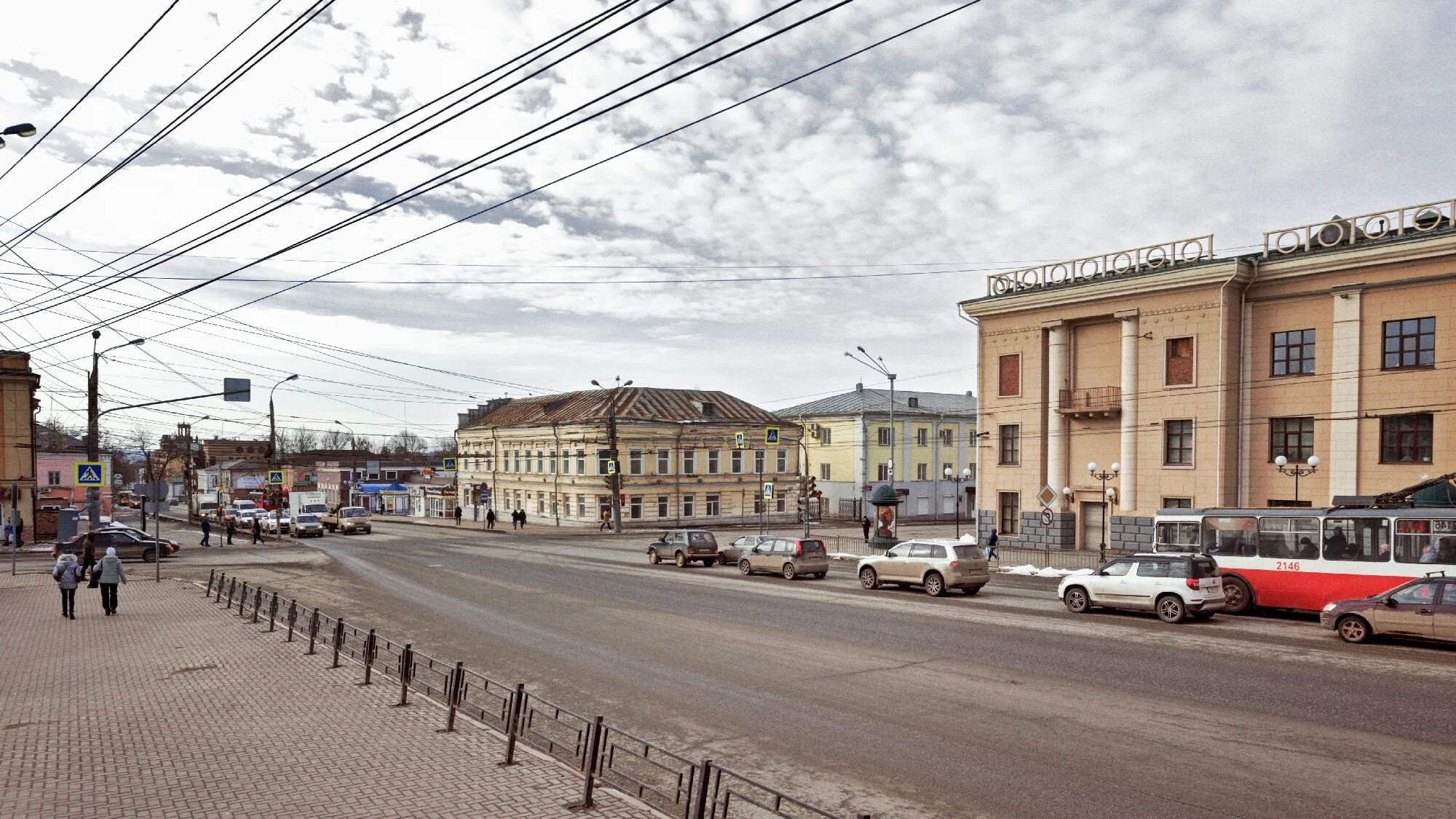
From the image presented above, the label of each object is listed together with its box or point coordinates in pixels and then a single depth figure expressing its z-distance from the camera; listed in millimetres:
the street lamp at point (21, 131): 13442
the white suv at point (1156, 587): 19578
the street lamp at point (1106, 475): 34750
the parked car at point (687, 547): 34438
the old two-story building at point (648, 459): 60719
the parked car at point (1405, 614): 15891
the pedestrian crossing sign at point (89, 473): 28828
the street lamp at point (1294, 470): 27984
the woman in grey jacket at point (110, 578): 19641
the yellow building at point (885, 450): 69562
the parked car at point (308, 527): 54000
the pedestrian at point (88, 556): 22438
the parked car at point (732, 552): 34219
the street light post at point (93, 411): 31656
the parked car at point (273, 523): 58803
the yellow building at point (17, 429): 45188
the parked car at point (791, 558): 29672
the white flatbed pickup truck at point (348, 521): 58125
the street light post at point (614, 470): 54125
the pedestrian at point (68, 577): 18344
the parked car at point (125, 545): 35844
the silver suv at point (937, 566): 24641
